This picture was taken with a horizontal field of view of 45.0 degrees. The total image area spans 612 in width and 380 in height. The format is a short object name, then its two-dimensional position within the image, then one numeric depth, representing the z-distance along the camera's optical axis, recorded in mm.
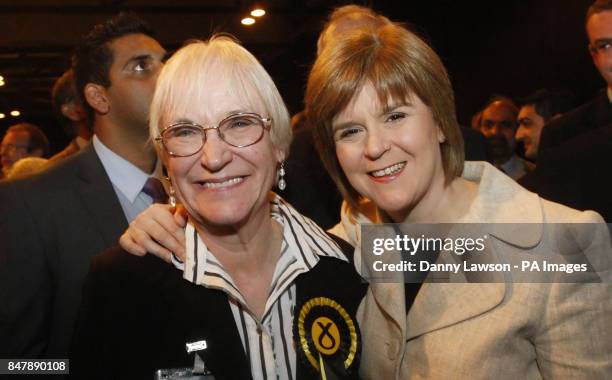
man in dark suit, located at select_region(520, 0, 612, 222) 2049
